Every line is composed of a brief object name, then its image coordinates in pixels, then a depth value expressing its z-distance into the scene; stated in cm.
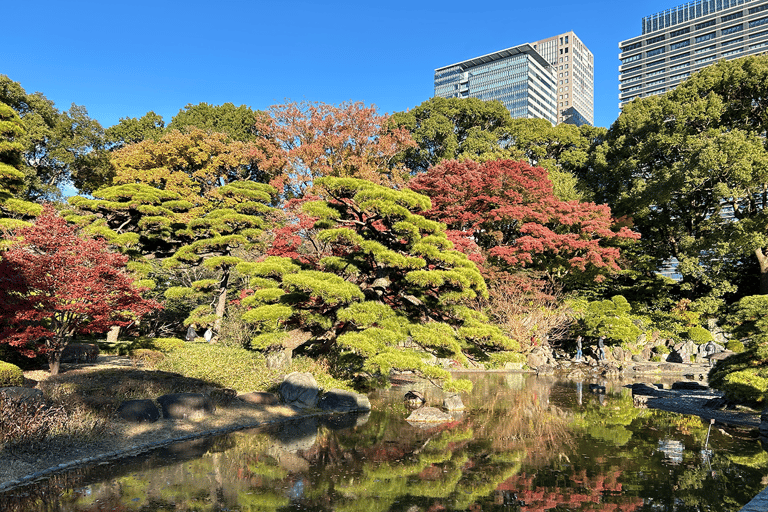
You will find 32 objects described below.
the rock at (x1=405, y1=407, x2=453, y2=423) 1024
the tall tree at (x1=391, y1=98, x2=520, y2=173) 3091
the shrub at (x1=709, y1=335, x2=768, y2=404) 1013
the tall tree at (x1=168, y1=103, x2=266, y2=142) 3250
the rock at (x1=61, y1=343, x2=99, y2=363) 1342
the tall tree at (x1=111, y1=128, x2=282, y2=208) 2419
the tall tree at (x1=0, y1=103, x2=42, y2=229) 1784
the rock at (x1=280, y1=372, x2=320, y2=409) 1087
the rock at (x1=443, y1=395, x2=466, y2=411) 1141
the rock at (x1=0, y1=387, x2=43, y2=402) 740
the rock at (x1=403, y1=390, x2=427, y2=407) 1207
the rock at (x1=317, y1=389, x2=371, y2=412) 1105
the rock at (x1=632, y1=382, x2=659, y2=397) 1432
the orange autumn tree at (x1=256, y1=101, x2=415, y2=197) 2309
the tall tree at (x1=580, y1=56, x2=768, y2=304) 1886
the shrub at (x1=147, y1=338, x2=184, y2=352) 1540
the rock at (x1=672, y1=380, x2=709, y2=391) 1519
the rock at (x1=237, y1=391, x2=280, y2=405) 1059
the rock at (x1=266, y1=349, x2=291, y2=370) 1295
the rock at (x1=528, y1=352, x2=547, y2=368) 2034
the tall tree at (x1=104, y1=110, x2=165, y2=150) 3231
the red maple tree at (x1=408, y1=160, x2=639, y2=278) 1942
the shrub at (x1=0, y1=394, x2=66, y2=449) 659
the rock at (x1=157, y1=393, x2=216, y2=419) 899
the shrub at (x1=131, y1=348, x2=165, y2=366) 1334
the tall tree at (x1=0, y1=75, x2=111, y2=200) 2181
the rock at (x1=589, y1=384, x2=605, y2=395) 1492
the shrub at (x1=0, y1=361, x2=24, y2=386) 885
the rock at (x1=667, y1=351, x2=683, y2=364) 2208
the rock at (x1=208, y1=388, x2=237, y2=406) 1011
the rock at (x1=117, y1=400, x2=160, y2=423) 847
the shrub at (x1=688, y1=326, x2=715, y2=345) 2189
